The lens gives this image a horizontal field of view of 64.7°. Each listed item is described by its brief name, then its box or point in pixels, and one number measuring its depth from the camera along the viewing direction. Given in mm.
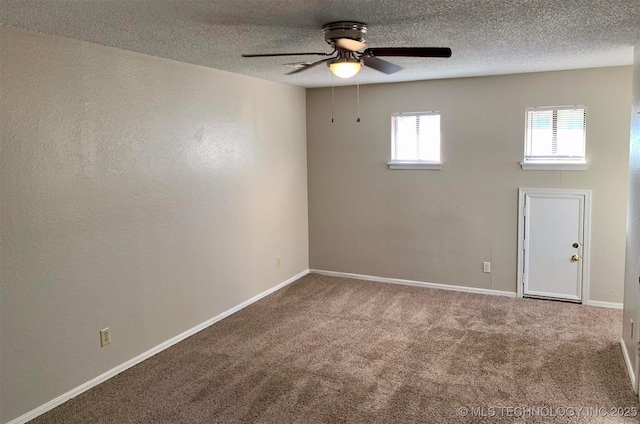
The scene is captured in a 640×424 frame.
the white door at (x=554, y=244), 5125
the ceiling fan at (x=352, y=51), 2783
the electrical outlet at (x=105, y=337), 3629
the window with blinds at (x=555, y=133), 5055
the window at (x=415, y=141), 5719
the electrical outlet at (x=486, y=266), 5566
